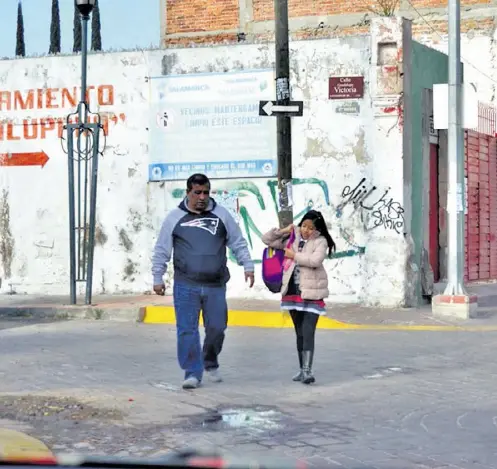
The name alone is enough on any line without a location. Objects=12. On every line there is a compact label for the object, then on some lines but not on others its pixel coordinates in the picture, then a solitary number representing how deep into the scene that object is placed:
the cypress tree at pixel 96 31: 55.94
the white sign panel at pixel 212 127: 18.31
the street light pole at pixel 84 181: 16.70
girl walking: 9.73
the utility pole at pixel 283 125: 15.73
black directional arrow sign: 15.55
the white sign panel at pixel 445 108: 16.66
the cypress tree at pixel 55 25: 57.65
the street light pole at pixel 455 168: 16.66
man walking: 9.38
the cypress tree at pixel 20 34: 61.78
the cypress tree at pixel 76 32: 56.56
